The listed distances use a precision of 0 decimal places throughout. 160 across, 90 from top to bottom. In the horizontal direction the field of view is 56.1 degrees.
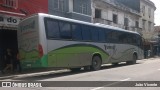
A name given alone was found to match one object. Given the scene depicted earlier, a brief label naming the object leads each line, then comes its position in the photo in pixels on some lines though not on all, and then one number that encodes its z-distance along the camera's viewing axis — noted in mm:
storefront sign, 8892
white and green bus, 7531
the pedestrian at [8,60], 9208
